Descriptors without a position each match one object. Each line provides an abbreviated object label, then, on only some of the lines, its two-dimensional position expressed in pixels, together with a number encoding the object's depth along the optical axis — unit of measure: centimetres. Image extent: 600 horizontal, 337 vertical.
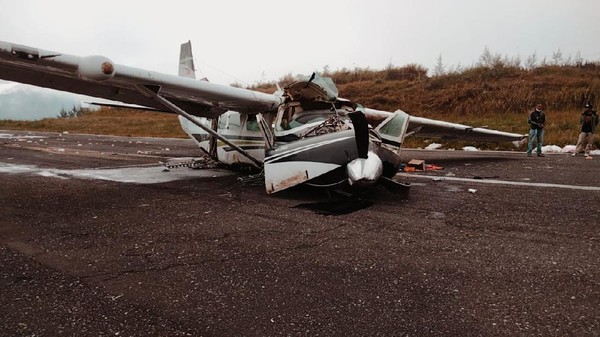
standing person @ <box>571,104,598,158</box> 1378
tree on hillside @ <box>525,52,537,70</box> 2547
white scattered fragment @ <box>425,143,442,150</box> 1778
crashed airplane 593
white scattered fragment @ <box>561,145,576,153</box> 1490
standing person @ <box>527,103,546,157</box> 1397
